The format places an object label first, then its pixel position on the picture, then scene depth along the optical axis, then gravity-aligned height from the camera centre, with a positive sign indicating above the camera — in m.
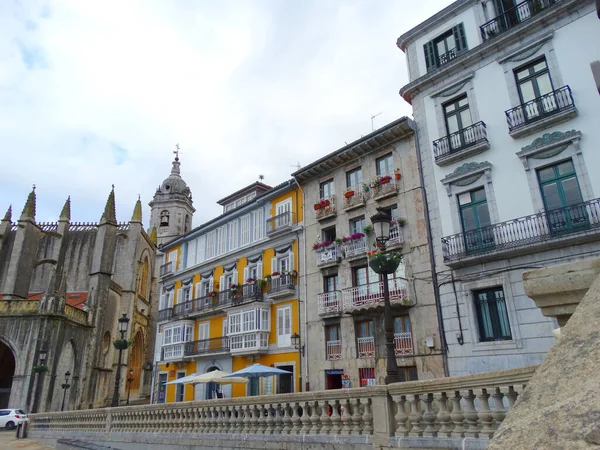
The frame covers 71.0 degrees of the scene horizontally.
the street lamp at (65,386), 30.73 +0.80
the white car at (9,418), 24.05 -1.01
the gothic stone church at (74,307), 29.51 +7.20
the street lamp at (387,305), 7.96 +1.65
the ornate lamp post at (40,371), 26.32 +1.60
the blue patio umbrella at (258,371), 17.52 +0.85
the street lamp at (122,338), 18.57 +2.48
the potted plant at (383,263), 9.41 +2.66
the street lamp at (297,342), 20.88 +2.32
